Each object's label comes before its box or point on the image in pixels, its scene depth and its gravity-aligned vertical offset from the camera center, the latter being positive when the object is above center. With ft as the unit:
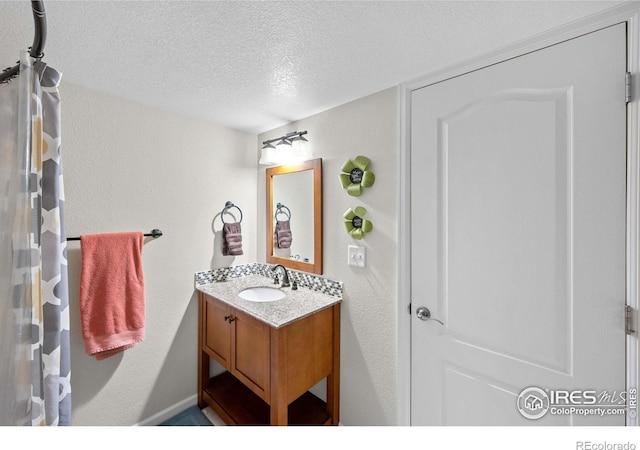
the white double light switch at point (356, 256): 4.92 -0.68
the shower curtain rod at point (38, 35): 2.26 +1.76
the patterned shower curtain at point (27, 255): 2.42 -0.31
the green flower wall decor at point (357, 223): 4.81 -0.03
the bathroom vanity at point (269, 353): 4.32 -2.54
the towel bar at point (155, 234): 5.28 -0.25
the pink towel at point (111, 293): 4.40 -1.30
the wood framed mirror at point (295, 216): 5.66 +0.15
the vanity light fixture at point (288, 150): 5.79 +1.72
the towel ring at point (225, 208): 6.53 +0.36
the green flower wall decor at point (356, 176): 4.75 +0.90
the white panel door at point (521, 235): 2.88 -0.19
